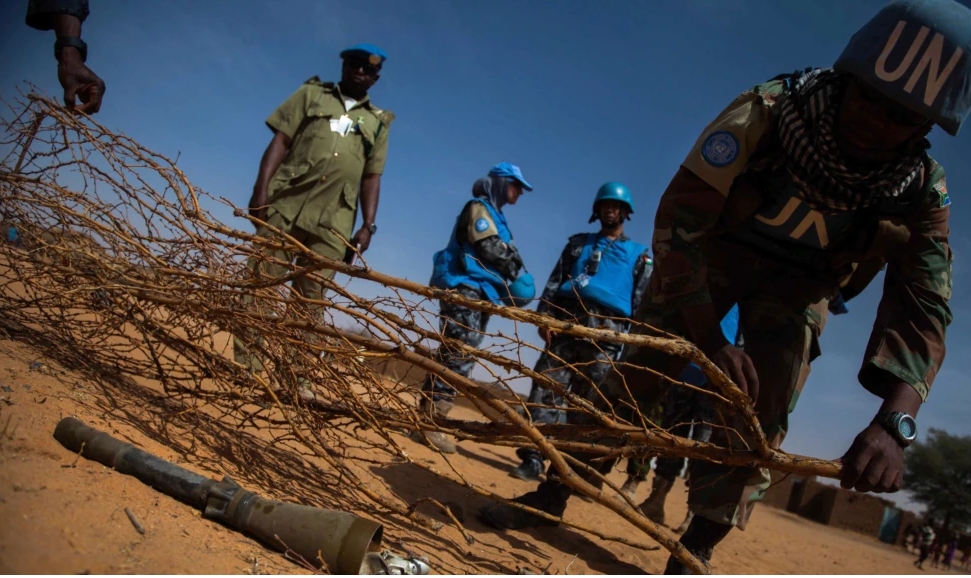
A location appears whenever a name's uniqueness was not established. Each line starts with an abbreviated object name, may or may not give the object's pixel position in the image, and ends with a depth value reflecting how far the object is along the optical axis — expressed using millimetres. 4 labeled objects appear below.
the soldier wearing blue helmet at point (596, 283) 4445
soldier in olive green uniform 4160
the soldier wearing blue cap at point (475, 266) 4426
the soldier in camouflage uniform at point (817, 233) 2027
